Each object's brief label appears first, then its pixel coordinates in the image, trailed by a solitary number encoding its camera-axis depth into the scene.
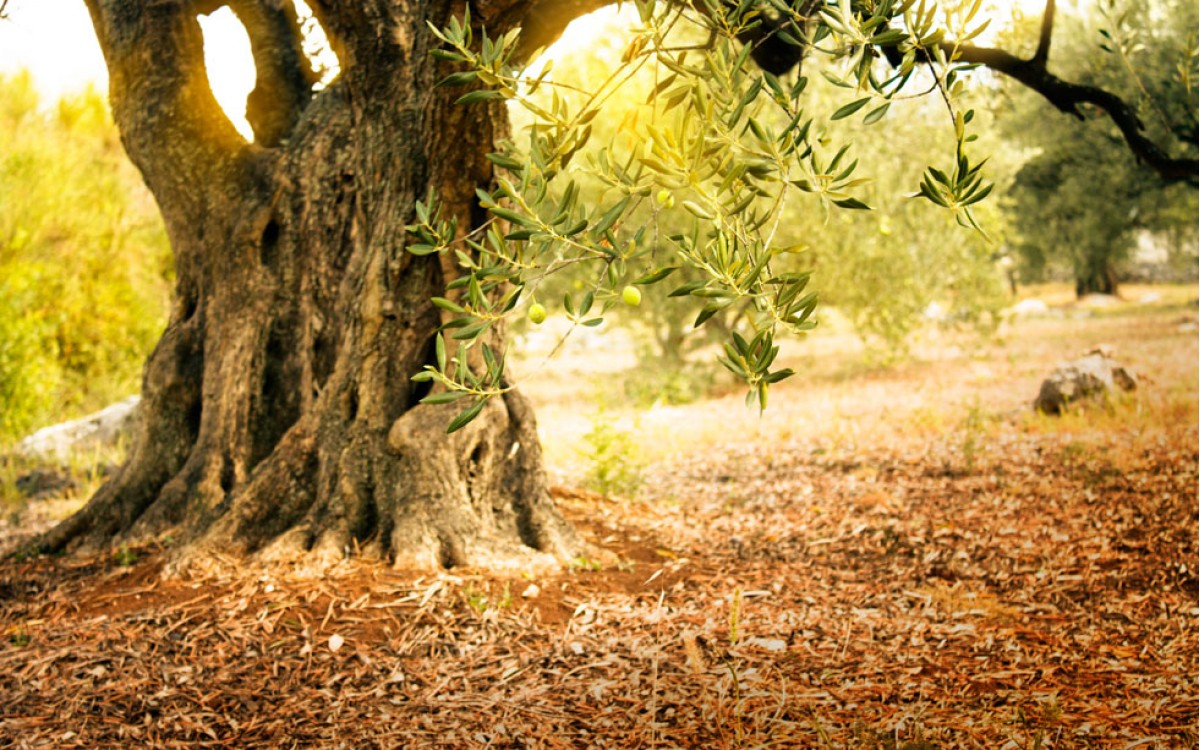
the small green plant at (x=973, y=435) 7.21
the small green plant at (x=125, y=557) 4.85
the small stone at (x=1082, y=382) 9.12
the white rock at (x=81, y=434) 9.25
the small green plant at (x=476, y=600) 4.02
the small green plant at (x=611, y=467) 6.48
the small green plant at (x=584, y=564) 4.64
